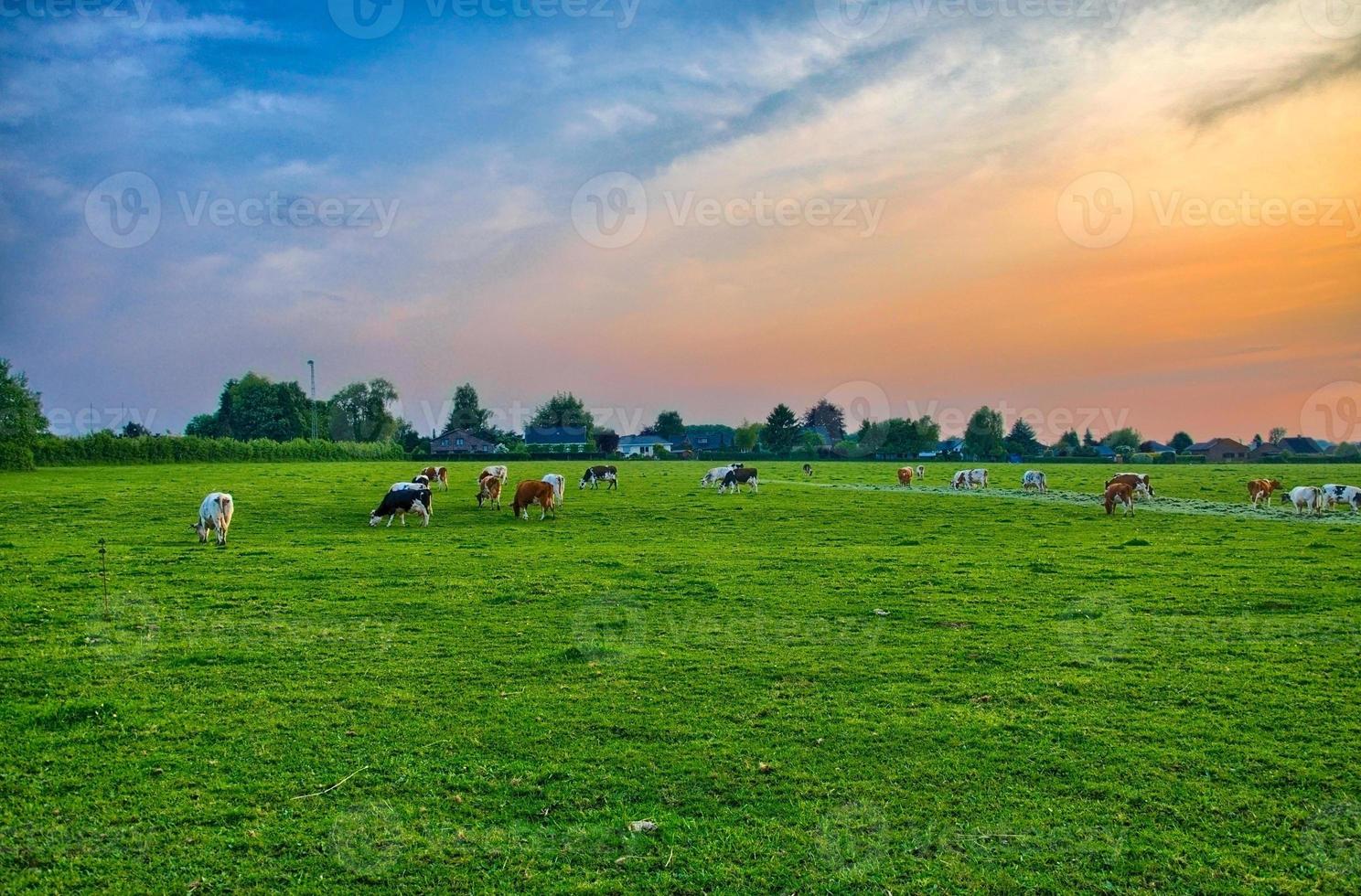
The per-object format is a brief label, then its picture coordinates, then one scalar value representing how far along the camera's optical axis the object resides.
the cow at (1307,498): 30.97
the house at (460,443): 131.25
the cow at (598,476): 43.00
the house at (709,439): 165.12
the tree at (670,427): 164.38
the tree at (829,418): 176.75
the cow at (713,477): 45.00
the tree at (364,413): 141.50
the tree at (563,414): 158.12
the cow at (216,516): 20.72
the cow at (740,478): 41.66
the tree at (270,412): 112.19
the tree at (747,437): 148.38
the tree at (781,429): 122.88
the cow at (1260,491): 34.39
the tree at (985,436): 131.25
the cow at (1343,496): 31.94
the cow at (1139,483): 37.75
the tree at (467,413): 149.62
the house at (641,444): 147.05
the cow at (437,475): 39.97
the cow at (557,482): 34.02
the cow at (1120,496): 30.25
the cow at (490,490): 31.50
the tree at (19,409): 68.50
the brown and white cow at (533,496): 27.44
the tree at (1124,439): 160.07
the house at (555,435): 145.25
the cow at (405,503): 26.17
